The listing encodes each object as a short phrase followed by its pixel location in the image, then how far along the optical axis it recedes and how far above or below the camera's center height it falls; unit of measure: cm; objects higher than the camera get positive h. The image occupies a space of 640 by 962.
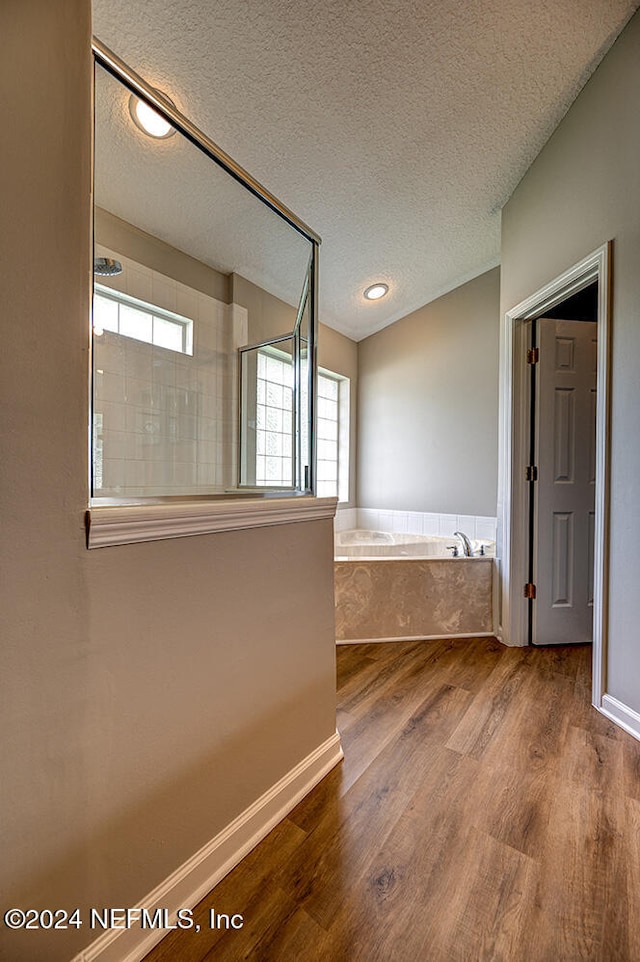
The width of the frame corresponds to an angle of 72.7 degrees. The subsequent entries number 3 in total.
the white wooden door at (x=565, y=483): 266 -4
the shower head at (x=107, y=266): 131 +77
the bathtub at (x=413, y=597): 267 -77
